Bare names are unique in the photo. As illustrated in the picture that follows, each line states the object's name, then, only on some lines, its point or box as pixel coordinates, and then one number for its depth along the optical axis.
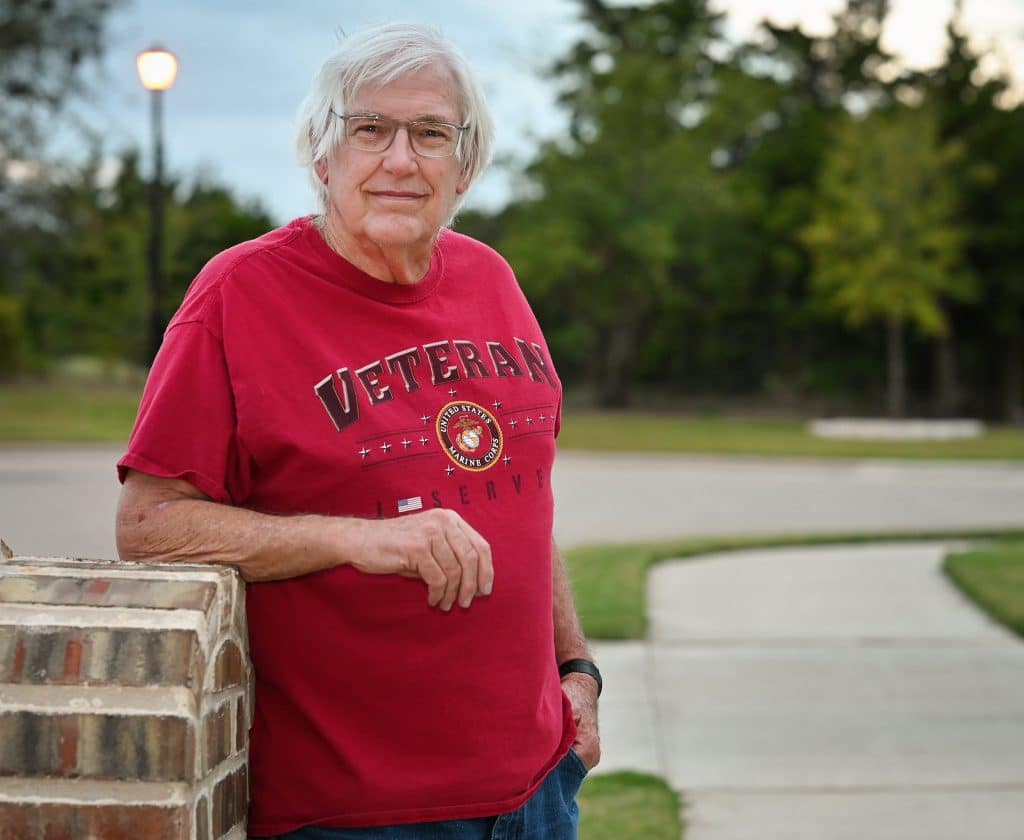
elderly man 1.71
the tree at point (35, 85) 26.77
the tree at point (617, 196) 36.53
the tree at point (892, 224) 31.42
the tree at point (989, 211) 35.16
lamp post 12.17
